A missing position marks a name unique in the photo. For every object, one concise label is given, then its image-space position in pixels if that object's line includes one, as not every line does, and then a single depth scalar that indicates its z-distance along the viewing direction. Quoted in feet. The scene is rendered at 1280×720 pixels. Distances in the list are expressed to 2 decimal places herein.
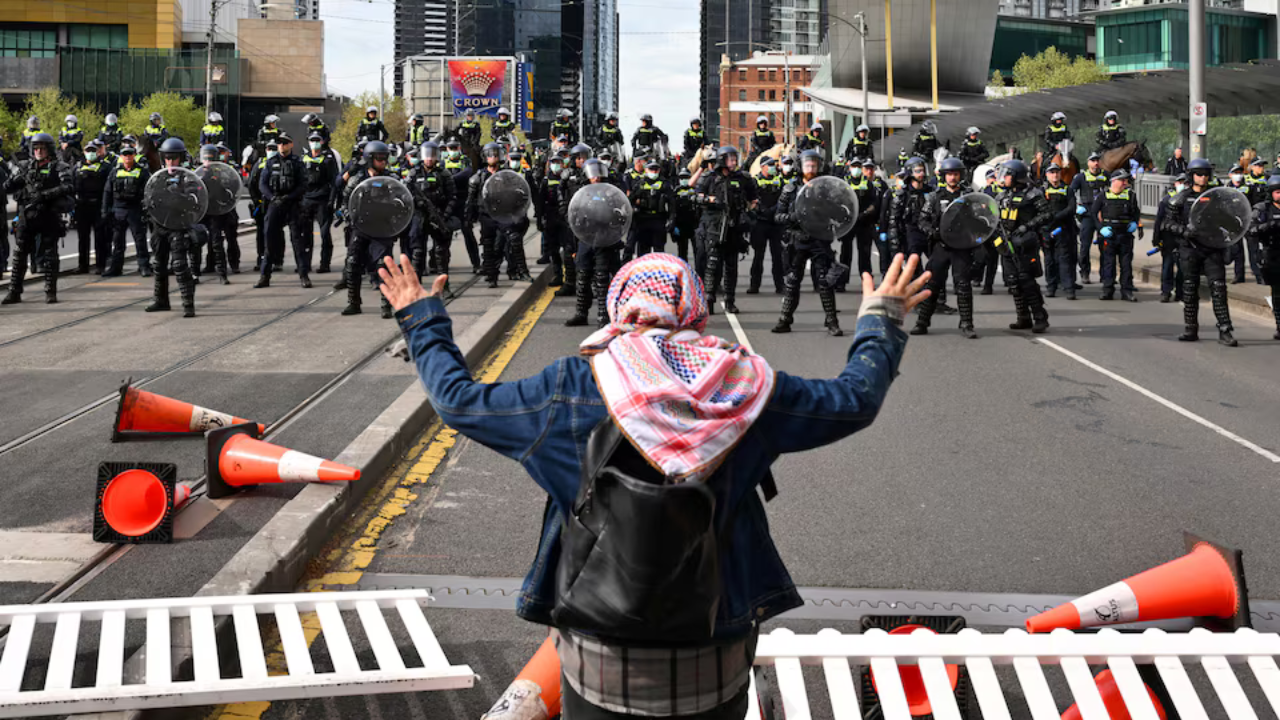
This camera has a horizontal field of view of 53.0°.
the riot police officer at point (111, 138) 73.87
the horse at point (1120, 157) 94.53
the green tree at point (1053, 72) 269.85
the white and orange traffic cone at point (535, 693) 13.47
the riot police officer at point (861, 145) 86.94
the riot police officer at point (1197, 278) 45.70
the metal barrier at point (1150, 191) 100.53
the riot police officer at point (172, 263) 48.29
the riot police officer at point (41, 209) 52.06
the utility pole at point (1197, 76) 66.85
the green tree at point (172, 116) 220.64
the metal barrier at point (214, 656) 13.21
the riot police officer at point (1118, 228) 59.52
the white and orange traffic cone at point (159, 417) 27.20
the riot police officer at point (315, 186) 60.59
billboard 407.23
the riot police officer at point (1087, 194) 63.00
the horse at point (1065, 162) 72.38
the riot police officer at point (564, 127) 92.38
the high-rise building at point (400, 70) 615.16
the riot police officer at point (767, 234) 62.64
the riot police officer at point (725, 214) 54.03
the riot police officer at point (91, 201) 62.75
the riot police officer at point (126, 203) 60.03
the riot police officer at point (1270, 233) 45.44
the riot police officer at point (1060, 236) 58.23
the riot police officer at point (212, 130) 75.61
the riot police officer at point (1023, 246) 48.34
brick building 540.93
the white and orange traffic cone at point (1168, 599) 16.66
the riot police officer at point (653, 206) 52.85
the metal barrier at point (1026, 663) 13.83
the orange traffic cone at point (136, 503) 19.90
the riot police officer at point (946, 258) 47.24
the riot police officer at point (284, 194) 59.77
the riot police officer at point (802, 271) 47.57
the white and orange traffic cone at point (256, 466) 22.53
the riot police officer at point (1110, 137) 95.25
